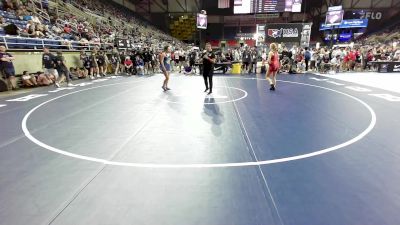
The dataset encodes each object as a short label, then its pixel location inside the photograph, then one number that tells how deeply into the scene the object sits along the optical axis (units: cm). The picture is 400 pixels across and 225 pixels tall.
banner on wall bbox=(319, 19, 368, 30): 3809
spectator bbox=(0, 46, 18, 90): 1004
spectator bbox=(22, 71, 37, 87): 1124
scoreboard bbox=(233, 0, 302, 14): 2859
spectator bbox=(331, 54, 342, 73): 1748
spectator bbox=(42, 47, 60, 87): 1130
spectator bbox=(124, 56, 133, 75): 1671
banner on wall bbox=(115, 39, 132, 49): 1953
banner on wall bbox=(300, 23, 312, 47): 1889
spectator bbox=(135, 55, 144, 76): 1694
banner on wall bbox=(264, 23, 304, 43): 1906
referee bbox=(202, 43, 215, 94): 912
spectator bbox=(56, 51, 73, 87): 1162
